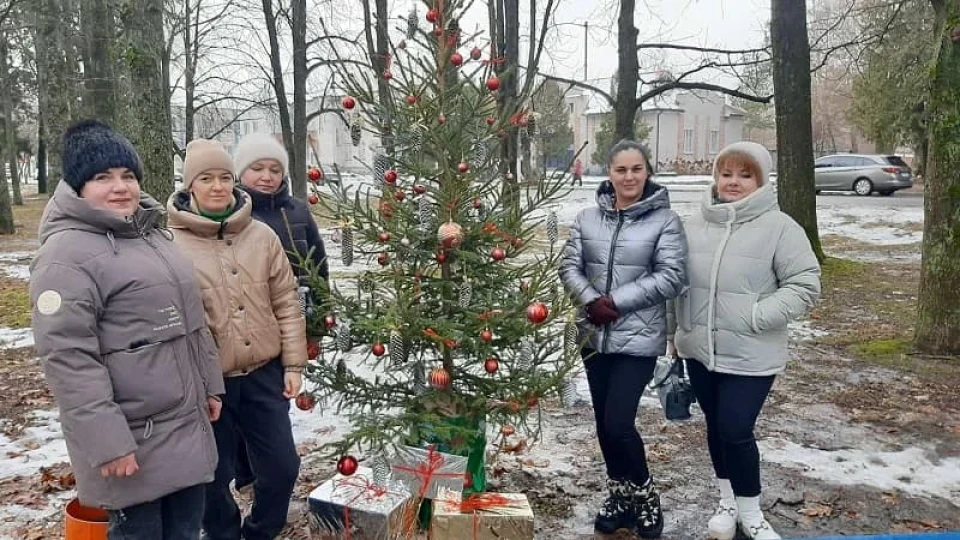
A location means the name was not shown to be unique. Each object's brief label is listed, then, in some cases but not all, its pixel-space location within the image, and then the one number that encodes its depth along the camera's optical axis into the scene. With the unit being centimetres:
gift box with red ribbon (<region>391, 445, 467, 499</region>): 342
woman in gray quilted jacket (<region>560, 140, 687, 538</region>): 351
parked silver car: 2692
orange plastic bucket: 284
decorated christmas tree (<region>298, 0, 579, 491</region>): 343
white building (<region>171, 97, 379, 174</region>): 2302
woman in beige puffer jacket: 308
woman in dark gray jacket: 233
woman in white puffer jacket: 345
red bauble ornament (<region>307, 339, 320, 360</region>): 357
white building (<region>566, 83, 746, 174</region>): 6031
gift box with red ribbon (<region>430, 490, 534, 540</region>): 334
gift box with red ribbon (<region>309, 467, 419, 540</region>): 346
